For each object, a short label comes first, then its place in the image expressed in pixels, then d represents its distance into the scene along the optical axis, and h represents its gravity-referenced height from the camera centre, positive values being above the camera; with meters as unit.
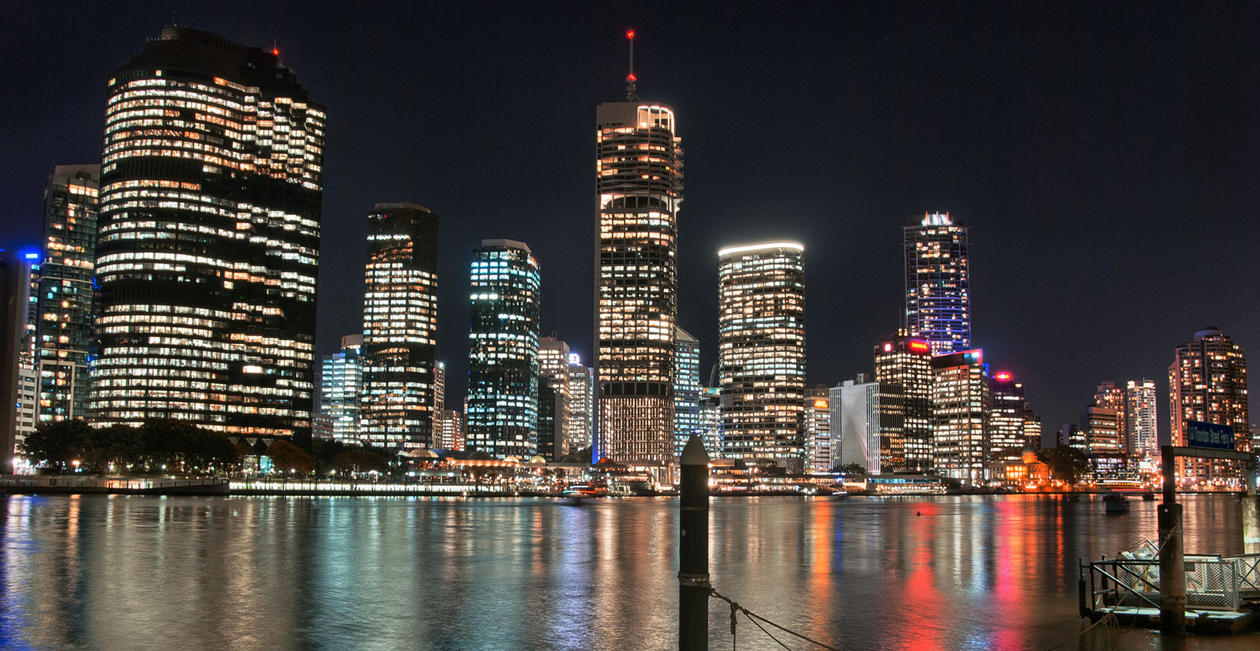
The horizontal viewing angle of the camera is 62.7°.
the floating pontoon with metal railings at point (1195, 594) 32.62 -6.15
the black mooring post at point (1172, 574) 31.92 -4.99
